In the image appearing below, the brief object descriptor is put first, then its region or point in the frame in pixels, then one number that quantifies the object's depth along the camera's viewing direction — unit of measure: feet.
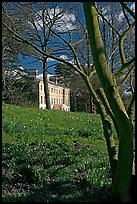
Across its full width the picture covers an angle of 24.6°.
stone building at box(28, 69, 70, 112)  147.64
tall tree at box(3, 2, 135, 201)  10.87
